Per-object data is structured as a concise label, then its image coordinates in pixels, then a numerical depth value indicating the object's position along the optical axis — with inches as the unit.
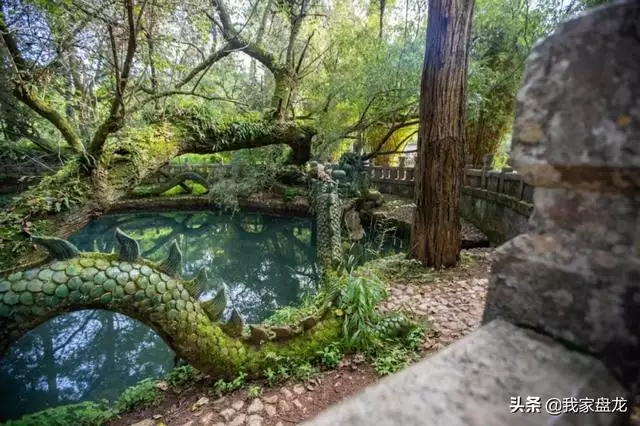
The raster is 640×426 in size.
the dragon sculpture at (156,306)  82.0
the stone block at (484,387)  18.9
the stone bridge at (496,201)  210.7
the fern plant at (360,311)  104.2
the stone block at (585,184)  21.2
